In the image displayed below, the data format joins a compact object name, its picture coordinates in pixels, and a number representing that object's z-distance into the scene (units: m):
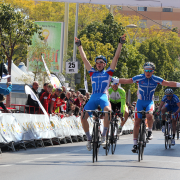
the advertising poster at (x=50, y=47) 30.72
